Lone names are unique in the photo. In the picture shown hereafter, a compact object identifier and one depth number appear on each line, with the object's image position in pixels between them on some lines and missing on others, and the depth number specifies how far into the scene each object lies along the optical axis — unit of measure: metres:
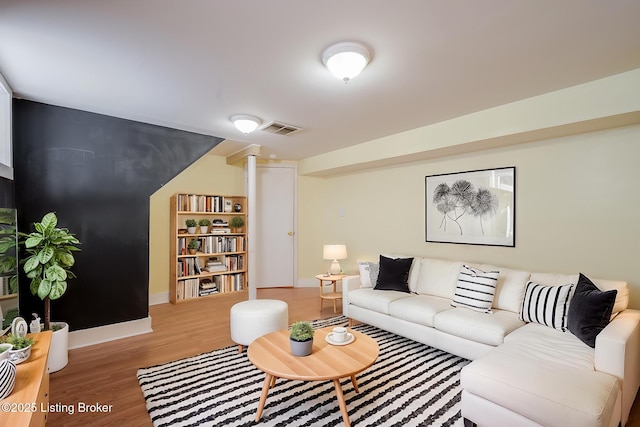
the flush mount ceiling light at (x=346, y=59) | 1.97
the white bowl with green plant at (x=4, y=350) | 1.65
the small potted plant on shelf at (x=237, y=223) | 5.36
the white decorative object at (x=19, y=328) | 2.02
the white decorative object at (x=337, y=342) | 2.26
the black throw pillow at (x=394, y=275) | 3.70
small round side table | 4.20
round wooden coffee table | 1.85
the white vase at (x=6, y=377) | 1.39
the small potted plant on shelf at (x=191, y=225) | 4.86
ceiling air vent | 3.58
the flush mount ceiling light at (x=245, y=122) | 3.29
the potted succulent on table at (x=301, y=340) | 2.06
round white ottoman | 2.95
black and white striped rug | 2.01
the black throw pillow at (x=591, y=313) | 2.14
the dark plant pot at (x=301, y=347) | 2.05
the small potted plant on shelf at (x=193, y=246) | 4.89
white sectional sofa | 1.66
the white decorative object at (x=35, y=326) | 2.54
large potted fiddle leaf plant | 2.60
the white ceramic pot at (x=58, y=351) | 2.65
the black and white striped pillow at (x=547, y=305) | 2.49
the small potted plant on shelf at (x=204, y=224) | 5.01
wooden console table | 1.28
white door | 5.69
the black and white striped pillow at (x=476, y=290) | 2.92
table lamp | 4.57
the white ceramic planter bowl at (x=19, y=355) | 1.69
